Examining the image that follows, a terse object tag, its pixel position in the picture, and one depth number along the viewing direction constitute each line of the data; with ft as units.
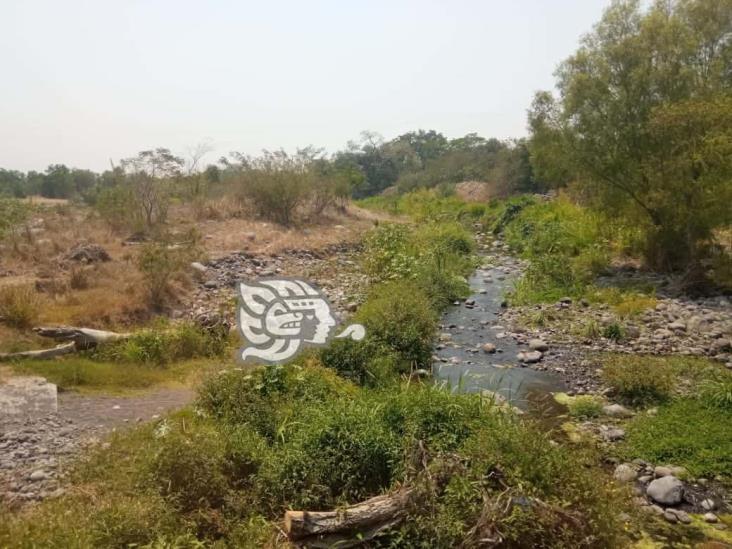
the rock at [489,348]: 28.45
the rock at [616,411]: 20.52
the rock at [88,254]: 34.27
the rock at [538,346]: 28.02
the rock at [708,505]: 15.16
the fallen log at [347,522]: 11.38
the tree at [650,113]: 33.76
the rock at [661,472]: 16.53
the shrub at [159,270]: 29.12
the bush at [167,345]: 23.27
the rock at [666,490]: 15.42
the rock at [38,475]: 14.11
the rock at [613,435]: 18.76
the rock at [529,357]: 26.73
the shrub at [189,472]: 12.86
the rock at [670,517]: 14.70
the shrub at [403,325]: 25.16
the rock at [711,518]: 14.61
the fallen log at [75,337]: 23.21
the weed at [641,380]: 21.33
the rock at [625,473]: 16.46
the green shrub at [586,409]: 20.84
